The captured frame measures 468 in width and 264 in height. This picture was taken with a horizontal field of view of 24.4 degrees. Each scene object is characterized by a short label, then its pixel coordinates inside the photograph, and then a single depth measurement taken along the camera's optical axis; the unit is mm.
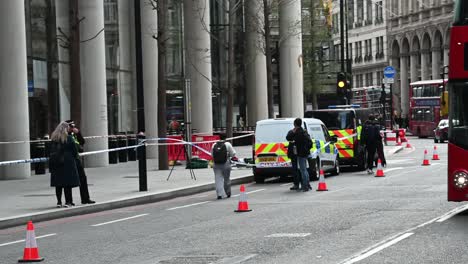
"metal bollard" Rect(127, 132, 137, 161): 46219
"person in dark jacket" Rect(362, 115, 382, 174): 34469
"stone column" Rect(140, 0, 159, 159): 46531
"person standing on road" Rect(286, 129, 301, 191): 27125
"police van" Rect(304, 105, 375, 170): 36969
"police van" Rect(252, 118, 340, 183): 31172
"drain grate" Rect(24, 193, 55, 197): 26844
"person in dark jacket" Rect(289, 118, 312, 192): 27203
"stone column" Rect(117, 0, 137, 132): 48156
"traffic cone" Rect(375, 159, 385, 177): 32031
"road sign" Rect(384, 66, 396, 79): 59969
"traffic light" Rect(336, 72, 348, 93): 50281
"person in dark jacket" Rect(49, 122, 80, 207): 22703
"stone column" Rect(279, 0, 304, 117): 55250
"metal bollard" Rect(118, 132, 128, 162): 44719
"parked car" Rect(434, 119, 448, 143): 65000
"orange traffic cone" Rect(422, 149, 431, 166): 37684
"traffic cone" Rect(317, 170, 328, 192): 26823
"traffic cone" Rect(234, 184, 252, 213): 21047
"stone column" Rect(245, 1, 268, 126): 60781
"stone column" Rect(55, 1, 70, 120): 41031
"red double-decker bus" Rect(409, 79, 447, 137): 75750
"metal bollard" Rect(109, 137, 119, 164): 43375
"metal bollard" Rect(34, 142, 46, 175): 36469
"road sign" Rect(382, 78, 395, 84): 59828
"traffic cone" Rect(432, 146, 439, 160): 41969
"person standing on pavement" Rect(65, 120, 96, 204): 23641
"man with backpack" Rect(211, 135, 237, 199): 25688
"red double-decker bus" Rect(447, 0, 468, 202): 16781
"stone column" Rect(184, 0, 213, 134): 45750
